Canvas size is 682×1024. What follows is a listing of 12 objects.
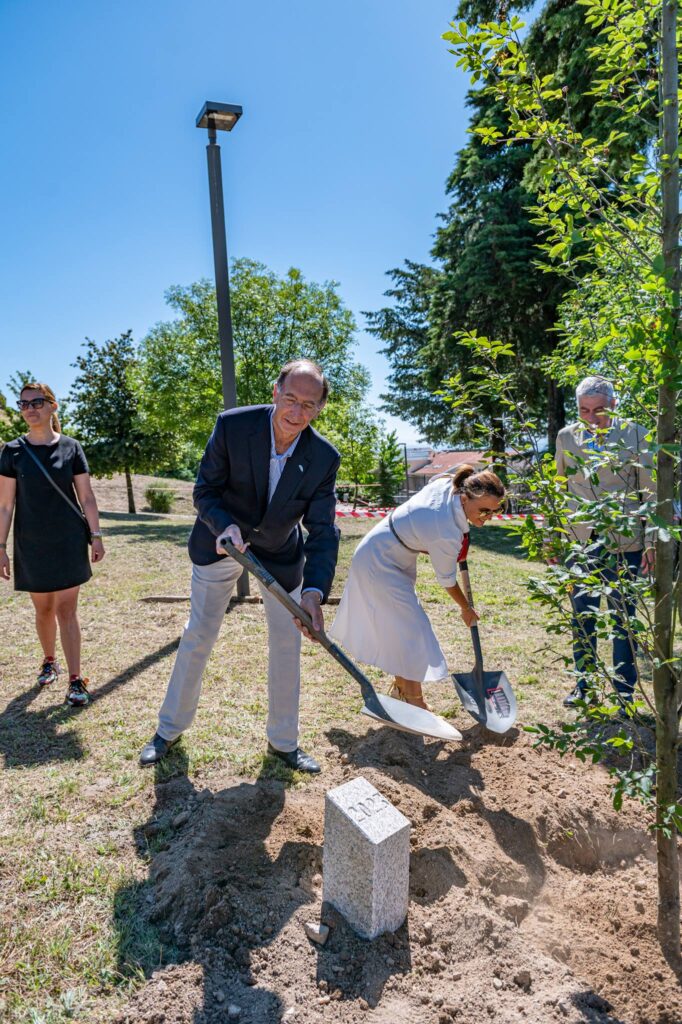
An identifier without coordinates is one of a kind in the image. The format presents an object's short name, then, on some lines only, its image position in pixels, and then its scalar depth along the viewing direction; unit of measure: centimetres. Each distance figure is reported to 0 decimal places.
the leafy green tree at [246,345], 1520
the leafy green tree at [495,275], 1469
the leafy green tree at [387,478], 2875
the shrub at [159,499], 2384
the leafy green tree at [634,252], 180
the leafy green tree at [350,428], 1559
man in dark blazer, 284
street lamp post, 571
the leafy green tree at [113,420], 2078
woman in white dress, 351
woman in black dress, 390
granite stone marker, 200
